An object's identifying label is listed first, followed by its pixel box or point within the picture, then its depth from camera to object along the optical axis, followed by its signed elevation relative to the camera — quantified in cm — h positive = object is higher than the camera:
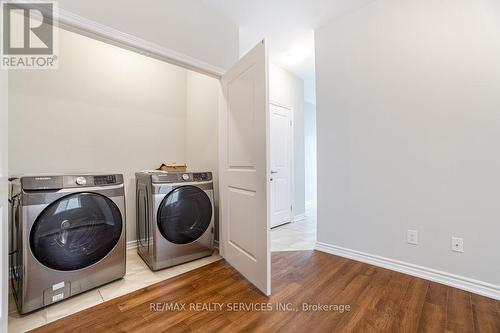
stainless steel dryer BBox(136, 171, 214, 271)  210 -48
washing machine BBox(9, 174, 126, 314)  150 -49
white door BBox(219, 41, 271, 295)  173 -1
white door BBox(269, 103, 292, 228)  377 +4
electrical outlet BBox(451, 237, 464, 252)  188 -65
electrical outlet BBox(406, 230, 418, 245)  209 -66
